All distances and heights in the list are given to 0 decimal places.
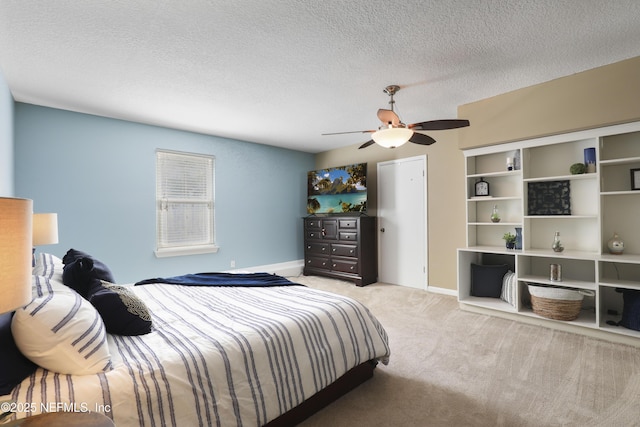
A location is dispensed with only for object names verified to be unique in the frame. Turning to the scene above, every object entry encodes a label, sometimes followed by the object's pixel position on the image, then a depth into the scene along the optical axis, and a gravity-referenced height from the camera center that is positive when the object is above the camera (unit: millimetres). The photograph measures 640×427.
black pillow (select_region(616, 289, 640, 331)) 2699 -860
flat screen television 5250 +504
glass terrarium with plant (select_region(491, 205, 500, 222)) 3750 -2
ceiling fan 2771 +829
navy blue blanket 2726 -563
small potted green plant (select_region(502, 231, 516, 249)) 3541 -287
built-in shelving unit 2941 -84
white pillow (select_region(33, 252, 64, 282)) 1884 -310
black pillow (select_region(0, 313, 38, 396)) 1076 -521
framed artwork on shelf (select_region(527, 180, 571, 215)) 3373 +189
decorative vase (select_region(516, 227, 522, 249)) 3455 -253
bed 1177 -650
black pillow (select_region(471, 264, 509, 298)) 3707 -778
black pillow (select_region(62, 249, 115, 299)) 1768 -319
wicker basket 2973 -865
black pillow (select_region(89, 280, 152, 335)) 1569 -479
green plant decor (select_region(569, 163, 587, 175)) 3104 +465
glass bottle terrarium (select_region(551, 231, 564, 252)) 3209 -328
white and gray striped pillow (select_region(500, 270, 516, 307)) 3432 -838
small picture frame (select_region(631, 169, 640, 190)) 2912 +328
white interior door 4785 -88
